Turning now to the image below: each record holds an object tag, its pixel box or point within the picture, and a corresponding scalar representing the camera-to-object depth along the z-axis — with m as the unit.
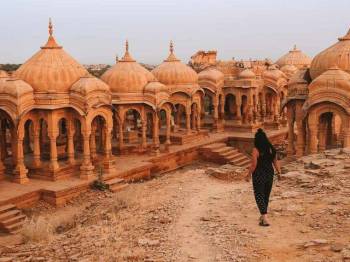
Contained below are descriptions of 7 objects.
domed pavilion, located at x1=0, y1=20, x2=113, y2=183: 15.53
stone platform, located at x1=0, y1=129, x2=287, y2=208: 14.57
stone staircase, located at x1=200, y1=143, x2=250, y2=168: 22.23
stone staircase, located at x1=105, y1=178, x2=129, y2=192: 15.96
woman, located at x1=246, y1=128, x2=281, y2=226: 8.11
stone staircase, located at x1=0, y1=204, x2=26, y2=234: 12.81
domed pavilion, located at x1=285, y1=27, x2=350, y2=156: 17.06
